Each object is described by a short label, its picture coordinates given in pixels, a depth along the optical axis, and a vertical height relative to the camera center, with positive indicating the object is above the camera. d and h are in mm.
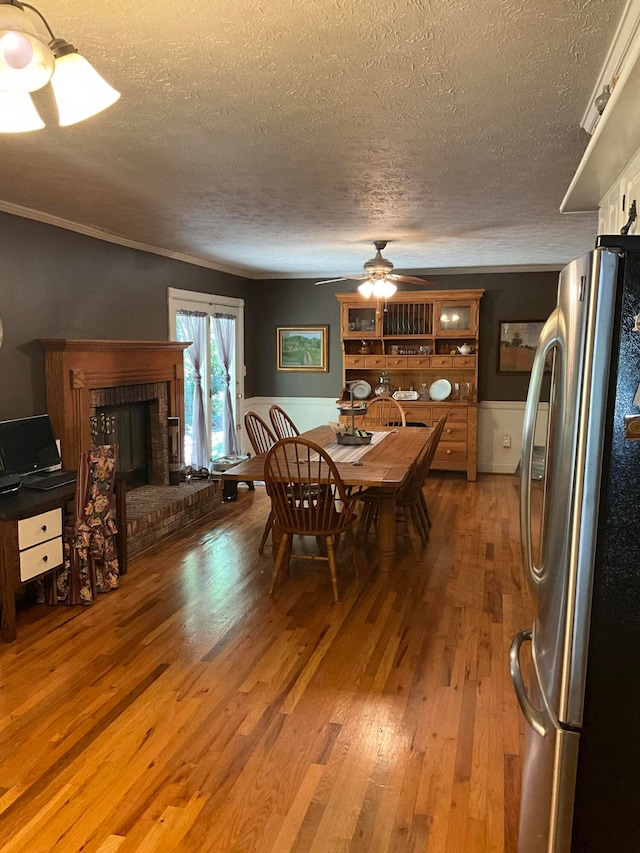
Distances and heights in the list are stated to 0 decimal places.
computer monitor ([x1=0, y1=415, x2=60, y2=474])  3932 -574
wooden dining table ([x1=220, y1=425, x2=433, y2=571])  3775 -690
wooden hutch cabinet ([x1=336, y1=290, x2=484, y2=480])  7266 +86
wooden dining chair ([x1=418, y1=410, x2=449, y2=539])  4805 -782
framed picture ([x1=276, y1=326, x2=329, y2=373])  8078 +107
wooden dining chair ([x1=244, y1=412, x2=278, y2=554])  5102 -632
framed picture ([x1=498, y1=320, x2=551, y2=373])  7395 +175
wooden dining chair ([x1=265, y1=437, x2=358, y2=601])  3742 -890
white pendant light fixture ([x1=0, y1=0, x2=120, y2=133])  1322 +618
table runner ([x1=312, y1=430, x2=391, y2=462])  4422 -669
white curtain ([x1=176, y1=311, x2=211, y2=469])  6641 -331
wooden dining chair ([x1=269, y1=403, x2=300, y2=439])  5664 -730
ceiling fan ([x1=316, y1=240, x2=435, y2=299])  5348 +671
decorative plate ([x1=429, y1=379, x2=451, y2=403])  7520 -363
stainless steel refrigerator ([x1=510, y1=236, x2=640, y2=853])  1250 -423
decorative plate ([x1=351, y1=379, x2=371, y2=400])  7859 -376
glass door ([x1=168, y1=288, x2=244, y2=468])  6551 -174
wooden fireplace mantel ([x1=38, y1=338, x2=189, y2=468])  4379 -155
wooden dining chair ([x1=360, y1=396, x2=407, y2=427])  7158 -615
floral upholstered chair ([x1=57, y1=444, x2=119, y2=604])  3691 -1052
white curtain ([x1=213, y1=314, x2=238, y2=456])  7298 -20
